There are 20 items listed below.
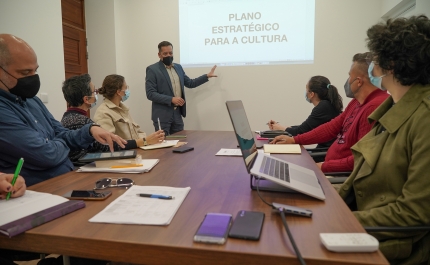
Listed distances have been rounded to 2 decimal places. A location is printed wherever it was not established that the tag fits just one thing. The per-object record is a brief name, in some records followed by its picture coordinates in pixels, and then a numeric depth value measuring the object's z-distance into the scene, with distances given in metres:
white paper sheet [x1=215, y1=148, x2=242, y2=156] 1.72
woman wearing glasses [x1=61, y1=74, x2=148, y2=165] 1.96
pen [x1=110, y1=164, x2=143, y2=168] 1.42
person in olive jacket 0.94
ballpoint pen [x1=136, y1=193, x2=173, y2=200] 0.98
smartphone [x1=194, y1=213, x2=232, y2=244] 0.71
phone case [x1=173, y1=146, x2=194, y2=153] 1.83
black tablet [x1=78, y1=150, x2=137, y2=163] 1.42
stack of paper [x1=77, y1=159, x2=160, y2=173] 1.35
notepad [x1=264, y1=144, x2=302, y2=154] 1.80
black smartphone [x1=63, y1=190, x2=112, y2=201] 1.00
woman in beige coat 2.22
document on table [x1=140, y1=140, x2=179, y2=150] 1.99
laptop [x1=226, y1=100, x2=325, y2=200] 1.00
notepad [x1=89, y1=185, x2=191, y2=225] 0.82
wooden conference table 0.67
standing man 3.75
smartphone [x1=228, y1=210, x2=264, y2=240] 0.73
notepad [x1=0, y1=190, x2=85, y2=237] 0.77
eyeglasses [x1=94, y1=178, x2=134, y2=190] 1.13
